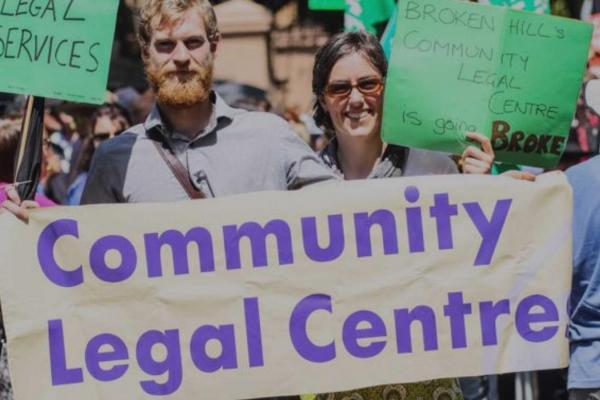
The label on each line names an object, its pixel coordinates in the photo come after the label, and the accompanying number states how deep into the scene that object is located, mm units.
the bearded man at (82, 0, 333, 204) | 4996
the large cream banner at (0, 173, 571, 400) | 4840
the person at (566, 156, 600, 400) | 4926
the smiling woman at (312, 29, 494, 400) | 5340
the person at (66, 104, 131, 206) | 9837
